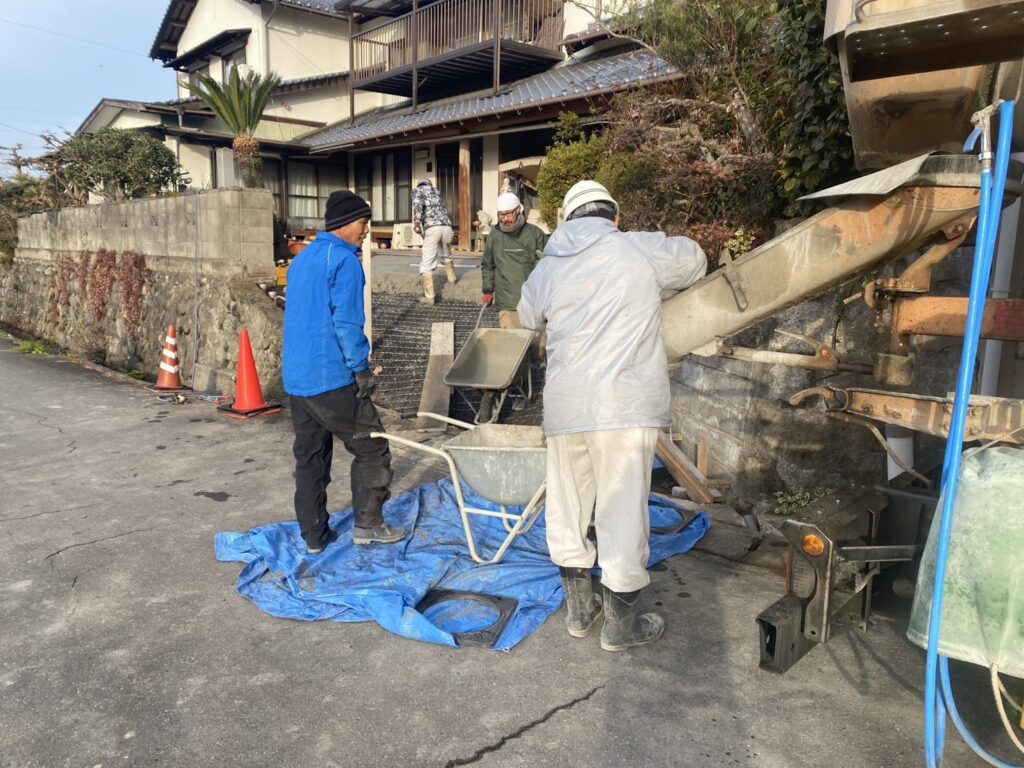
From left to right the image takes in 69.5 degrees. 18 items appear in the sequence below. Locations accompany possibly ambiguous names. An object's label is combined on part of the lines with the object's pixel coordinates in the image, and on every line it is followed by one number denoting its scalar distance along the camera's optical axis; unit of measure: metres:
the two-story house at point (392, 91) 14.88
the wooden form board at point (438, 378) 7.01
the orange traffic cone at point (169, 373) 9.45
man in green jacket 6.97
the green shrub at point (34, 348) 13.49
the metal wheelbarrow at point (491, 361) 6.39
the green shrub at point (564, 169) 9.68
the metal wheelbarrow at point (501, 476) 3.60
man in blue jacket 4.02
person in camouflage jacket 9.75
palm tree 16.14
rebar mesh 7.51
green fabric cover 2.04
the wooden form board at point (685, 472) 5.00
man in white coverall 2.98
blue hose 1.89
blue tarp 3.47
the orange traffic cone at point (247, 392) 7.65
